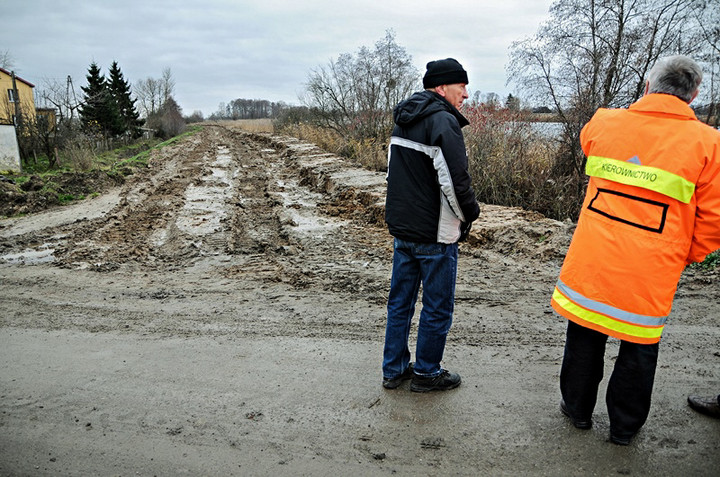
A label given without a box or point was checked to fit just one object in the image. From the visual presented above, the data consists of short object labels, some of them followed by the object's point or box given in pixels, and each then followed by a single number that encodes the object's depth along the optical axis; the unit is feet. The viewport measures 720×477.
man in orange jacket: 7.89
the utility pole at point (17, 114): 88.35
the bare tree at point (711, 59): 26.06
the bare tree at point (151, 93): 254.88
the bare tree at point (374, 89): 58.49
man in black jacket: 9.65
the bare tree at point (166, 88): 273.05
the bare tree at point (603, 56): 27.02
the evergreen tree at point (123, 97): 164.94
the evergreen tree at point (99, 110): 132.05
